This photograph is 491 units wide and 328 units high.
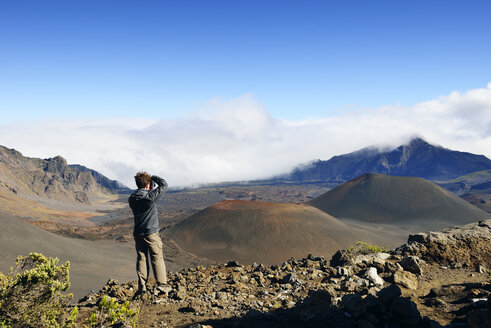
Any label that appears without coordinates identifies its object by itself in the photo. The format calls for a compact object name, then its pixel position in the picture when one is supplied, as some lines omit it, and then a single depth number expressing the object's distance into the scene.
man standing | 5.69
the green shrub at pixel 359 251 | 10.74
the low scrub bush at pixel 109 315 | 3.08
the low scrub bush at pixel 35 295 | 3.45
